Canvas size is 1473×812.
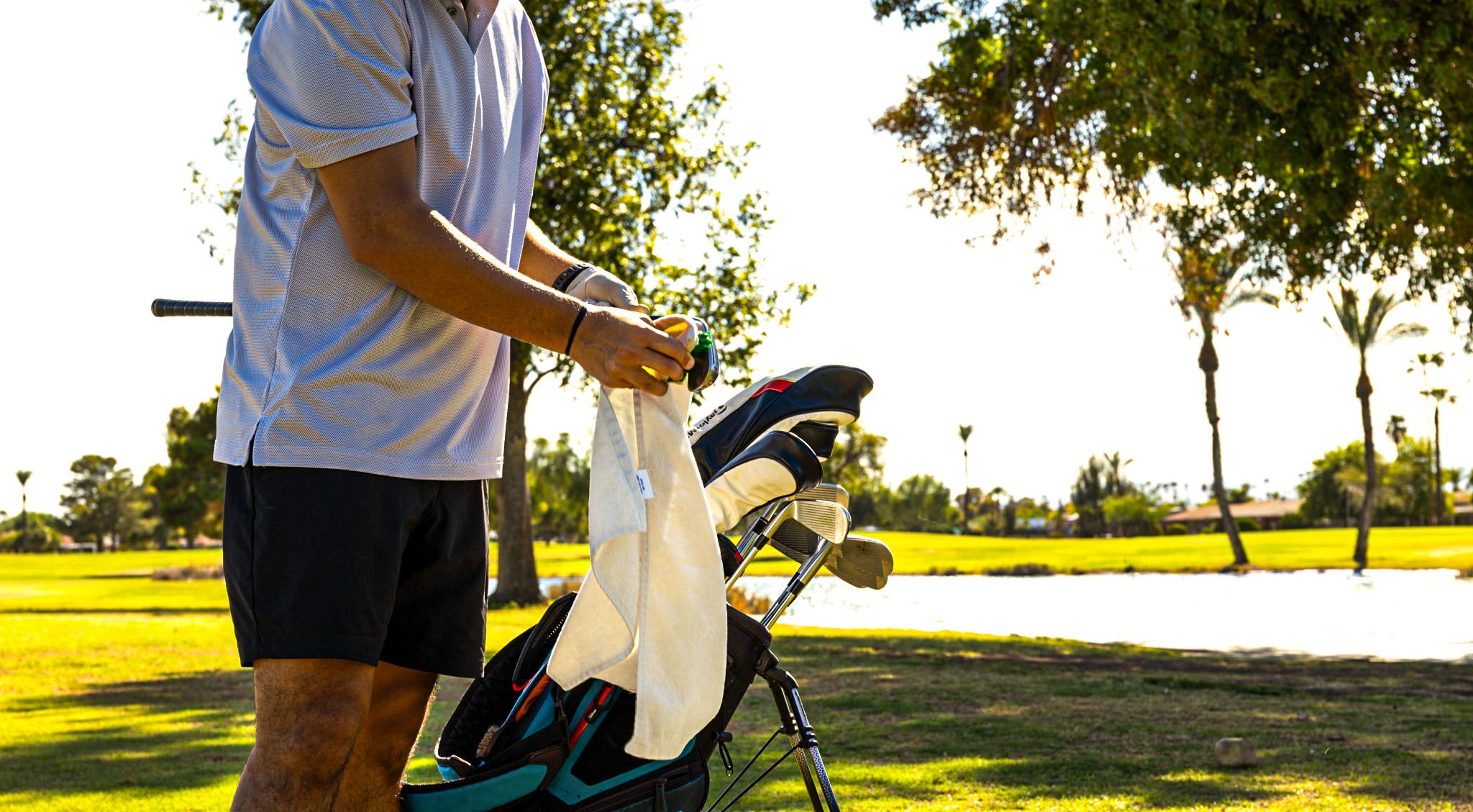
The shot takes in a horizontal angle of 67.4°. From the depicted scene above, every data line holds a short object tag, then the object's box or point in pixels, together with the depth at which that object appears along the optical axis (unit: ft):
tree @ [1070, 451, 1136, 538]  297.74
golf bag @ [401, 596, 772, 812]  6.82
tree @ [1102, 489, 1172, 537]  268.21
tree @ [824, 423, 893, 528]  251.39
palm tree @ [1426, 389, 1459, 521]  269.44
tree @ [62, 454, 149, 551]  324.80
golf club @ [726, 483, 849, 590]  7.86
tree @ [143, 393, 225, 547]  155.02
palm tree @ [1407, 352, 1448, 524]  228.63
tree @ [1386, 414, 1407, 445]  318.45
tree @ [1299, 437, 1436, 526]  239.50
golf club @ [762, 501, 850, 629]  8.11
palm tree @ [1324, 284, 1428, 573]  141.11
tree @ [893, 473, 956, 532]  337.72
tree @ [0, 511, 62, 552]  332.80
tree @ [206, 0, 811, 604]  58.03
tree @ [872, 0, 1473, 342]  27.20
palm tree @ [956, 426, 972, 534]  359.46
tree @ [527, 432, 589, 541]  245.24
